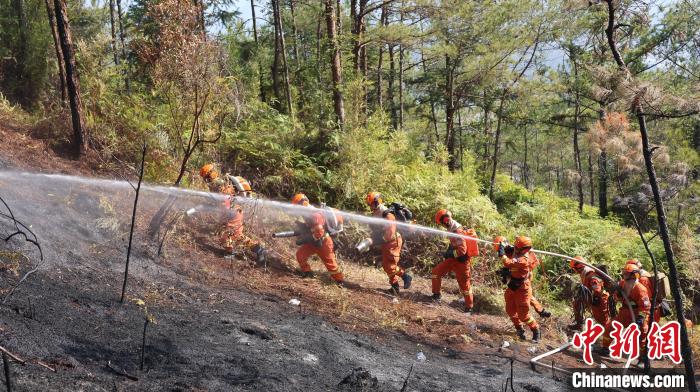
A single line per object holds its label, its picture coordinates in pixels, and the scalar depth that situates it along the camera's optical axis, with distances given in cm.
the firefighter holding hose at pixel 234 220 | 881
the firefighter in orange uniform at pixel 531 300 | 835
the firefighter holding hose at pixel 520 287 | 764
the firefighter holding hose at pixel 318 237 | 858
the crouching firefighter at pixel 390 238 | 895
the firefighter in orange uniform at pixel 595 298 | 846
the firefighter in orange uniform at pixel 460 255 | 866
